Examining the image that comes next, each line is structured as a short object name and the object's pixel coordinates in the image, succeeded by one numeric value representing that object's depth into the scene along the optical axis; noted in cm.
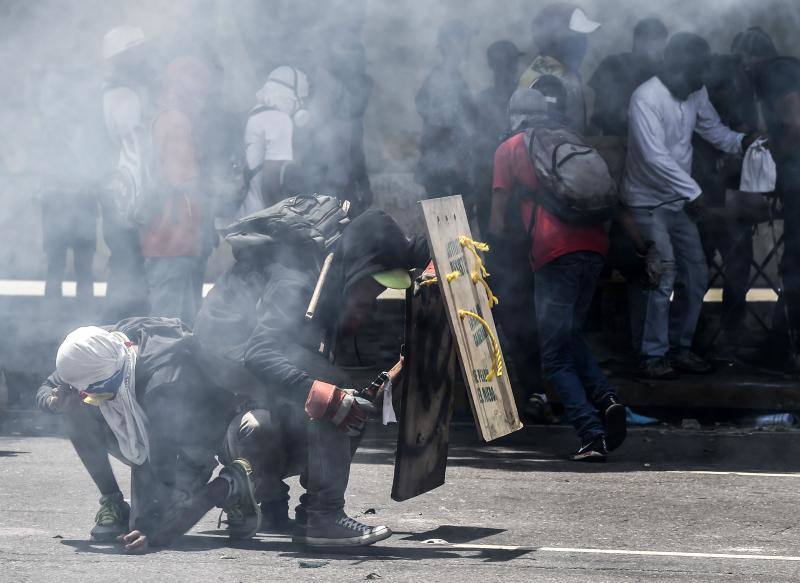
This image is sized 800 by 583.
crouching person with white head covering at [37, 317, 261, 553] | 921
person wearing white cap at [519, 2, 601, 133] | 1323
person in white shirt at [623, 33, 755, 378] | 1426
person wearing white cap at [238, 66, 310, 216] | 1265
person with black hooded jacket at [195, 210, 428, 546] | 919
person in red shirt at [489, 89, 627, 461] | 1248
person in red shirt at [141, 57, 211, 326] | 1295
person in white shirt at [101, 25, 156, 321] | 962
